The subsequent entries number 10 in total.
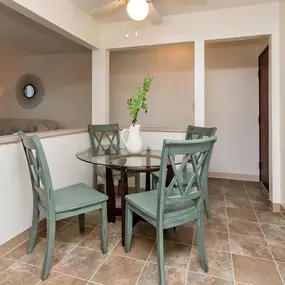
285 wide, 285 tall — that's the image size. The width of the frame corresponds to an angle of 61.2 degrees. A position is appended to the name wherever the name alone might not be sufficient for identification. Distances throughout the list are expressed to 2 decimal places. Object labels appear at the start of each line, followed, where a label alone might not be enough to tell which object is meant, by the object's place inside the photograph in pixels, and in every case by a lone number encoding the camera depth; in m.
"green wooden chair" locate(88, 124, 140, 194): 2.70
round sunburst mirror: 5.12
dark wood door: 3.38
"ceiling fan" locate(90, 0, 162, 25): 1.92
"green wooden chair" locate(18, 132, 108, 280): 1.57
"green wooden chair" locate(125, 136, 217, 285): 1.41
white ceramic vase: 2.32
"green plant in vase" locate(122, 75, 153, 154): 2.24
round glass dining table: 1.88
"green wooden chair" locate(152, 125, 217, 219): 2.47
